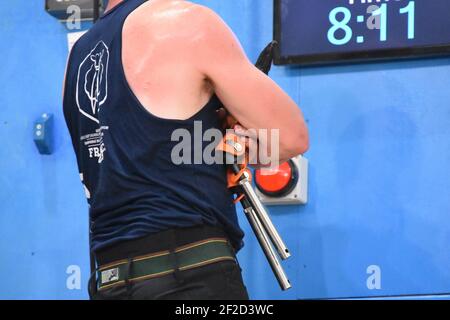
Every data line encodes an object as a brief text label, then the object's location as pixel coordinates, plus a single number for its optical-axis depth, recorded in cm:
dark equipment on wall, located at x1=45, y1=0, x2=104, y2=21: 509
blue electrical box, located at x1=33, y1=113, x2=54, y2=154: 507
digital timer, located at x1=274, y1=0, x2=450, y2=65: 442
